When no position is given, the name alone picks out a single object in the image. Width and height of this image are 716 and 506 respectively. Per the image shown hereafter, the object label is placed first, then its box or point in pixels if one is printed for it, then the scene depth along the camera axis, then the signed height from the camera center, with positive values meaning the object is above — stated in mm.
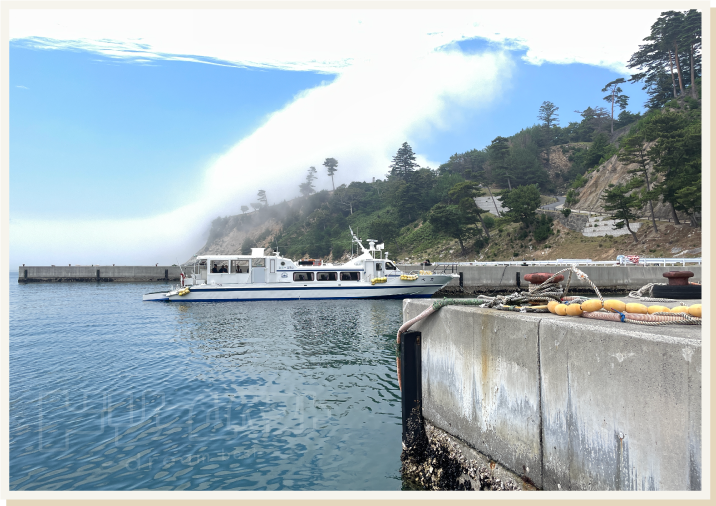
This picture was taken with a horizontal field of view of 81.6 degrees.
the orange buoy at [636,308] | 3445 -514
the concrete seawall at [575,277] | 28547 -2157
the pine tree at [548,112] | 105250 +34279
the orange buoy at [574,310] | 3720 -568
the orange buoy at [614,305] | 3615 -511
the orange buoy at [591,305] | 3629 -511
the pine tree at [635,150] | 41438 +9728
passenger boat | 30234 -2501
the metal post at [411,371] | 5359 -1599
